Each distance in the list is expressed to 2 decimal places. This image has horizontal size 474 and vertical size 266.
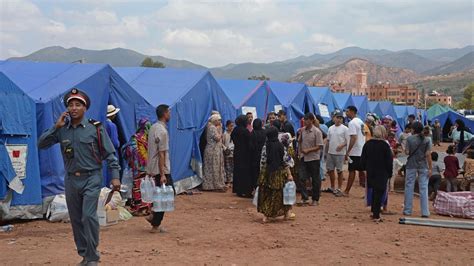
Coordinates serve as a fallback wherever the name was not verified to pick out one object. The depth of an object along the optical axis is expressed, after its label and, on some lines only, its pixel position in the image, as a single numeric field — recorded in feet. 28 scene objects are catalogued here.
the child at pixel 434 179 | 33.22
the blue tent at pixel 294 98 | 54.54
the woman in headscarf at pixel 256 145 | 32.45
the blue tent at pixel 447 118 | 106.42
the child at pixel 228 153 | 37.63
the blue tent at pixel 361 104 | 86.70
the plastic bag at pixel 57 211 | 23.93
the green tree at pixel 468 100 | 239.09
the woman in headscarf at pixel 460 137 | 52.34
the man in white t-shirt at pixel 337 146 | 33.06
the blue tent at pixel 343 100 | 78.37
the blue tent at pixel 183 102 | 33.94
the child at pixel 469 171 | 33.76
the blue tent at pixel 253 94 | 49.04
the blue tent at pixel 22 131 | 22.94
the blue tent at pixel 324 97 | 66.14
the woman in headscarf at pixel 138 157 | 25.98
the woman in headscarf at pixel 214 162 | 35.96
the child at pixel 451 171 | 32.96
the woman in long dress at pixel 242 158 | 33.30
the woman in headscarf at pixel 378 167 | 25.76
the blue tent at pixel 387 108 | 104.73
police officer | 15.62
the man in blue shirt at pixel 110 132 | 26.81
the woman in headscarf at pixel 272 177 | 24.62
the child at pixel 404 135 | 42.06
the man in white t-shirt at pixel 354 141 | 32.53
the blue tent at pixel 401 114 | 115.43
